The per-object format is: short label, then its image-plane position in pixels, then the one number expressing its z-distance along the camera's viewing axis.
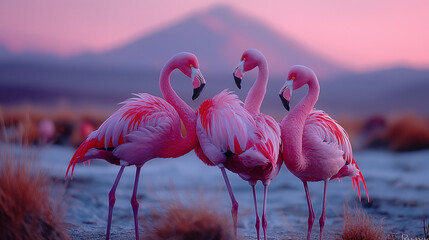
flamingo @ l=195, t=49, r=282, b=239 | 7.94
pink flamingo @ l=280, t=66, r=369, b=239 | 8.45
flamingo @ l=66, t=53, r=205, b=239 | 8.39
